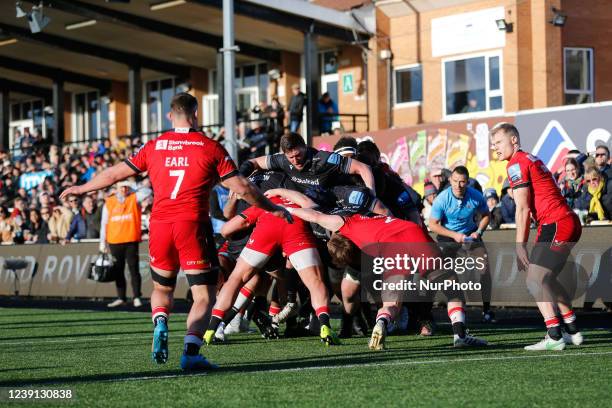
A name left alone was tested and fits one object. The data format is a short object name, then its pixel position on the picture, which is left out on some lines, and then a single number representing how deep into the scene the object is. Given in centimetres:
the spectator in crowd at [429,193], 1808
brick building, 2845
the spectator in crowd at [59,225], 2462
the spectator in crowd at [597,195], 1633
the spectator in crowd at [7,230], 2727
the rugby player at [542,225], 1069
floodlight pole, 2395
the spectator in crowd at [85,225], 2392
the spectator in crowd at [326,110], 3084
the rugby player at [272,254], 1125
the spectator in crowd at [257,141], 2812
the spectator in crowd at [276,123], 2827
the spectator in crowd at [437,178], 1748
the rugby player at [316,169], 1194
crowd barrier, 2280
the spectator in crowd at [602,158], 1703
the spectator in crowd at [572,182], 1660
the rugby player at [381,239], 1083
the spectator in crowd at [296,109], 2822
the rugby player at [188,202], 915
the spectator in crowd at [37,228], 2520
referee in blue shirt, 1407
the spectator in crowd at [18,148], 3803
